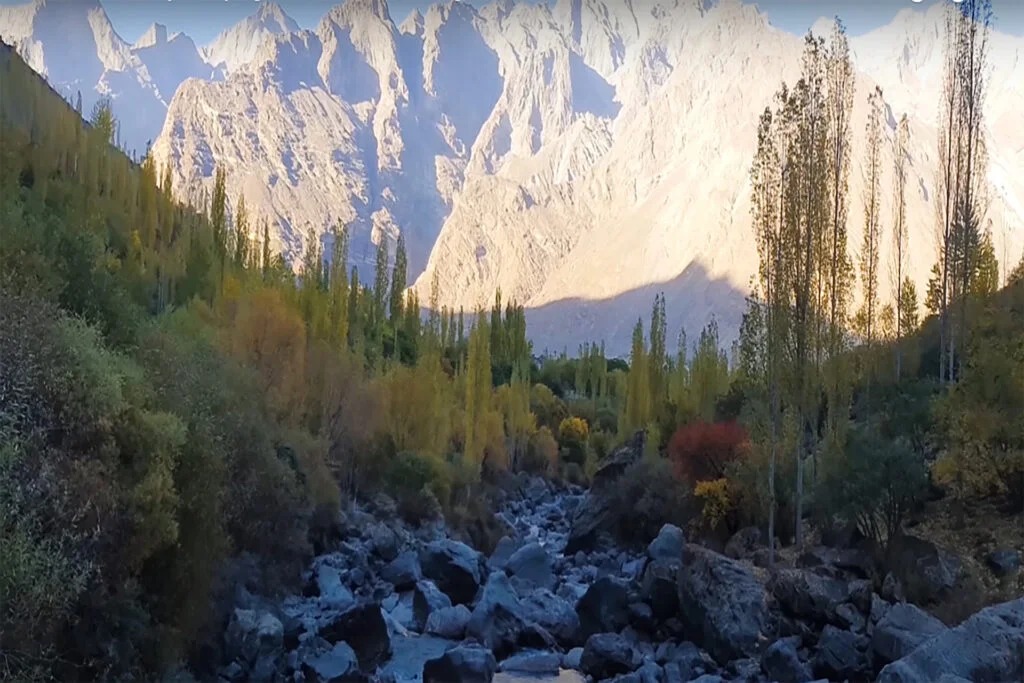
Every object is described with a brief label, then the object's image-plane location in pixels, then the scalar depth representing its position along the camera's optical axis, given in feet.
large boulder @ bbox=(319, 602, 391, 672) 56.44
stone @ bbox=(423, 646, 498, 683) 50.37
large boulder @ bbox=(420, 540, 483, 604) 73.61
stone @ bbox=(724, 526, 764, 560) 73.15
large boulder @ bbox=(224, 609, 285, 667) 47.11
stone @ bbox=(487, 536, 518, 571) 85.20
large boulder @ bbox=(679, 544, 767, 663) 53.57
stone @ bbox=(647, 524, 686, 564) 65.77
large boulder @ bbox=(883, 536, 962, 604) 50.80
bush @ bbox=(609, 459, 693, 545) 89.04
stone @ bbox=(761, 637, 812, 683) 47.42
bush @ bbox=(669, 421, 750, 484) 88.07
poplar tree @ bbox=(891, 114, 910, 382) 115.85
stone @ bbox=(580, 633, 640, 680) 53.42
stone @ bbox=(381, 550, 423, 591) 74.84
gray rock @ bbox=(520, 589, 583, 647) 62.49
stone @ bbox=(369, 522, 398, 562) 83.71
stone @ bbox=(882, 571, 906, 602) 52.31
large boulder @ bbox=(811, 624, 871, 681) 46.14
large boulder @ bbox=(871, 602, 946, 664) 42.70
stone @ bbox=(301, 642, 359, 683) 49.03
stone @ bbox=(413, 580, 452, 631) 65.77
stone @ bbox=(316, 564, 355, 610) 62.64
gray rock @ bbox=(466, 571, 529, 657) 59.77
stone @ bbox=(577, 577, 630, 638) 61.46
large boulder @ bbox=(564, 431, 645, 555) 95.76
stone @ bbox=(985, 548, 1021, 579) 51.24
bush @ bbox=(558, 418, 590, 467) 177.33
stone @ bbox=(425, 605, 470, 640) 62.23
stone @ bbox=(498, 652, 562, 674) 55.16
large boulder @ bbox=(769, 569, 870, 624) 53.26
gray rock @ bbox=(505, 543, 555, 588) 78.54
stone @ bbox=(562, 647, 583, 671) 56.44
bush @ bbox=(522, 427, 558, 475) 163.94
